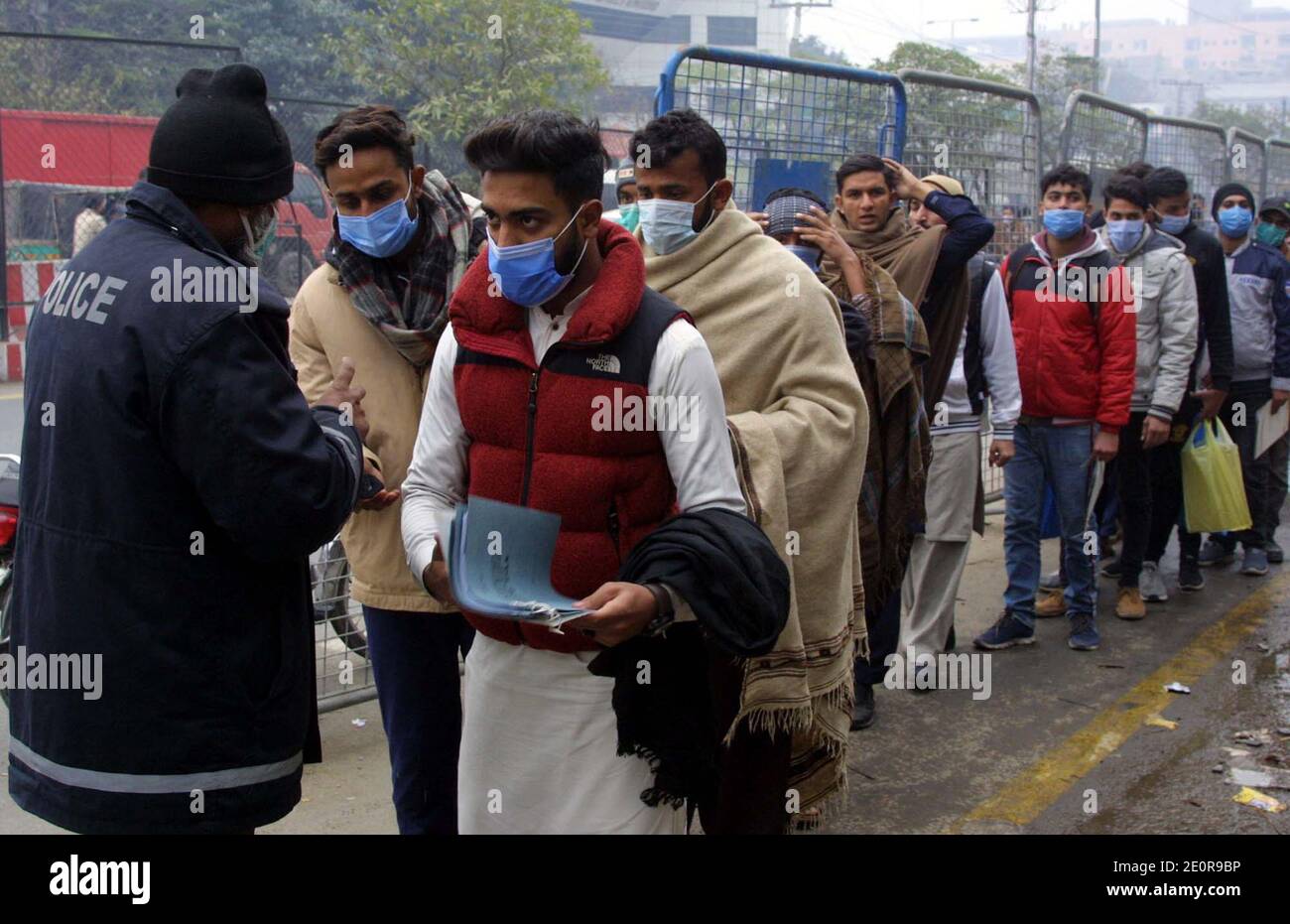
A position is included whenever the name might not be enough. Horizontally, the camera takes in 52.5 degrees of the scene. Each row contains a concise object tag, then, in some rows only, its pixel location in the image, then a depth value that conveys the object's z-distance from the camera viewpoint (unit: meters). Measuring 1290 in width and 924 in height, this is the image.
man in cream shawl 2.85
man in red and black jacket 5.71
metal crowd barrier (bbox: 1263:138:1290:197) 13.84
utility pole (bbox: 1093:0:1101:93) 42.34
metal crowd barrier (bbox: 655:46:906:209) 5.20
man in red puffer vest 2.35
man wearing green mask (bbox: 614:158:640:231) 3.90
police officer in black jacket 2.16
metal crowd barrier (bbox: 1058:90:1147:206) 8.35
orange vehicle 15.41
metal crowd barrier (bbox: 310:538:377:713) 4.86
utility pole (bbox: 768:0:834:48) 50.78
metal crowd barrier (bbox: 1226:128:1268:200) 11.80
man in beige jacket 3.18
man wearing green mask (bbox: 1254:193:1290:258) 8.36
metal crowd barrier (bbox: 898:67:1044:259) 6.44
